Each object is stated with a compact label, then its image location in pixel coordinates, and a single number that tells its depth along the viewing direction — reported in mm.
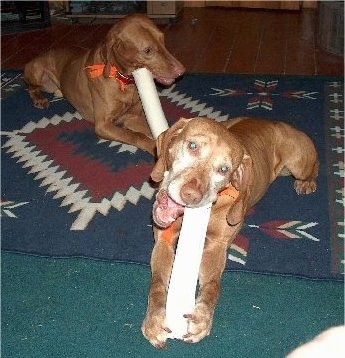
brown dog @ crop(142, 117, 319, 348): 2137
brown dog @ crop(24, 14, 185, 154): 3545
